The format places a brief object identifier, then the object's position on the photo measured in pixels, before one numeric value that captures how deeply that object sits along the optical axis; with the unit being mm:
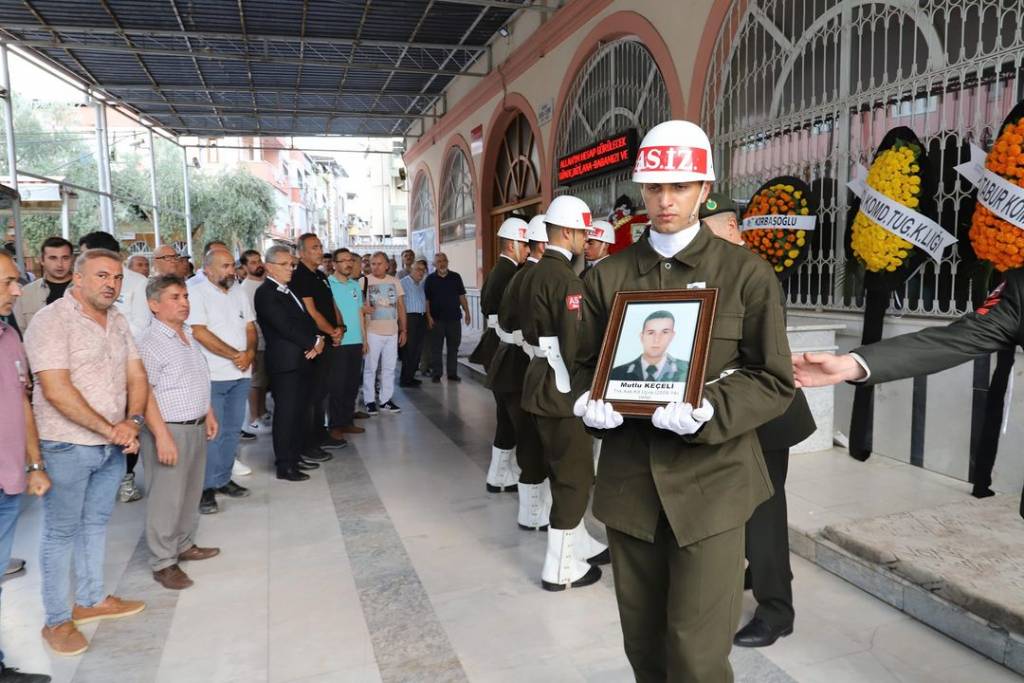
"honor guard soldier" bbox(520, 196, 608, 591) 3010
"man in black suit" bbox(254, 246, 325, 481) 4691
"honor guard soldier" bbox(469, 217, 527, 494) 4348
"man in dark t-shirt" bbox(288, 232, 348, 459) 5332
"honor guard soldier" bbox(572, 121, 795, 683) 1626
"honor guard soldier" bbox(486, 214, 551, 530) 3572
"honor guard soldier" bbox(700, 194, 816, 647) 2539
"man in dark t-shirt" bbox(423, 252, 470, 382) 8758
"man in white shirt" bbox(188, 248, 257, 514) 4258
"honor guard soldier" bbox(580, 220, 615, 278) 5164
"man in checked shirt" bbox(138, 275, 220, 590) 3246
